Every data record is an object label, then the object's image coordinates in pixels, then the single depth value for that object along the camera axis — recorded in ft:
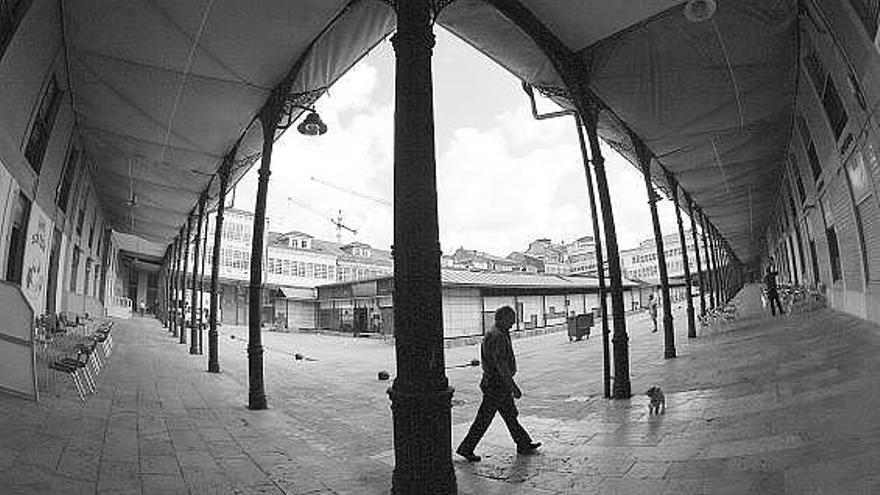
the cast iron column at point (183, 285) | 62.67
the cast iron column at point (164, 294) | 109.60
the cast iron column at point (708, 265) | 70.04
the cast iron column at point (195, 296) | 51.26
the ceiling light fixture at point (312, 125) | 27.25
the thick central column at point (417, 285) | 10.89
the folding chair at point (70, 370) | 22.29
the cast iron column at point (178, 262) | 77.78
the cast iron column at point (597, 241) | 26.30
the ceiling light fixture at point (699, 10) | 19.83
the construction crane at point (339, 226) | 355.56
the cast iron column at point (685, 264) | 46.29
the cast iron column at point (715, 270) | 81.28
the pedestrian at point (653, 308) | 64.79
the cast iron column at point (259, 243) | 26.03
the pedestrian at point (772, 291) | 52.85
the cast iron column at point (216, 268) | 36.63
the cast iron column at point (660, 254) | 34.27
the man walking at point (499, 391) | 15.37
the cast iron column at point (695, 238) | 57.98
